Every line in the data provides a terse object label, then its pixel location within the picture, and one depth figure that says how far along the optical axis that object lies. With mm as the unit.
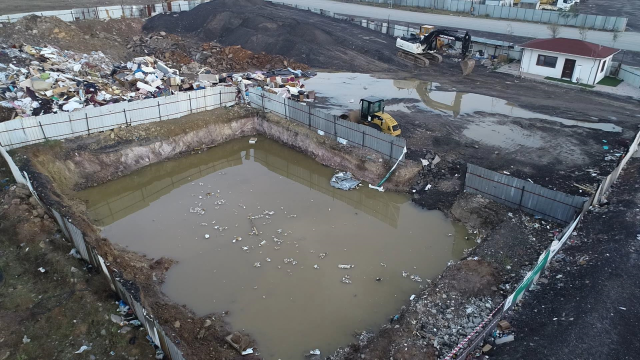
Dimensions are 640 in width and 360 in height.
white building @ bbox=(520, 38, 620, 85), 27766
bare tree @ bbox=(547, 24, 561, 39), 36841
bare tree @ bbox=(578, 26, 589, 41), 36644
